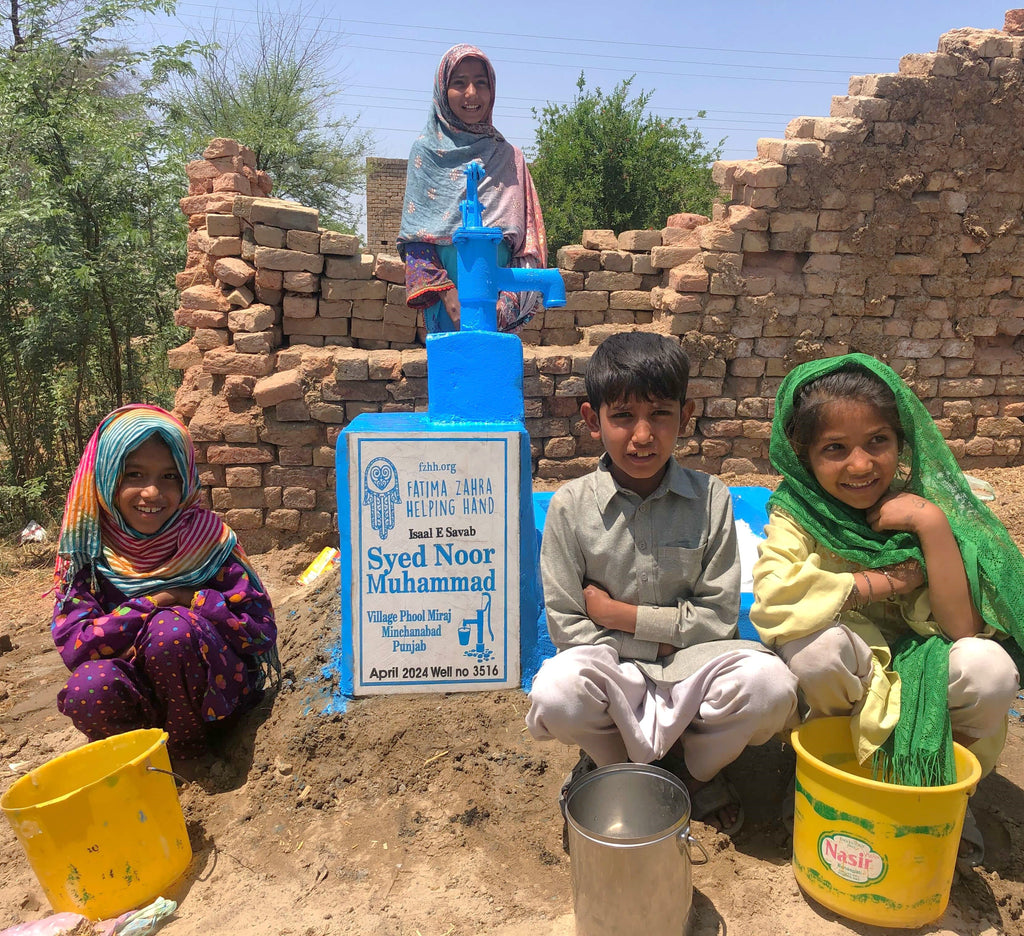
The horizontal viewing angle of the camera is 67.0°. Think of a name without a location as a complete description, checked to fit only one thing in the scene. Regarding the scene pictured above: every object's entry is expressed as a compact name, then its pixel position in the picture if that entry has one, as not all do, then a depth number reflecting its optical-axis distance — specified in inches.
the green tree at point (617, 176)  559.8
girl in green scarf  69.6
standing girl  146.6
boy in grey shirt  73.7
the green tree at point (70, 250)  210.4
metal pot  59.1
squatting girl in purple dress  90.7
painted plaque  100.7
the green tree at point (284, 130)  489.1
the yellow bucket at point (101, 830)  69.6
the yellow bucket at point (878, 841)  61.6
